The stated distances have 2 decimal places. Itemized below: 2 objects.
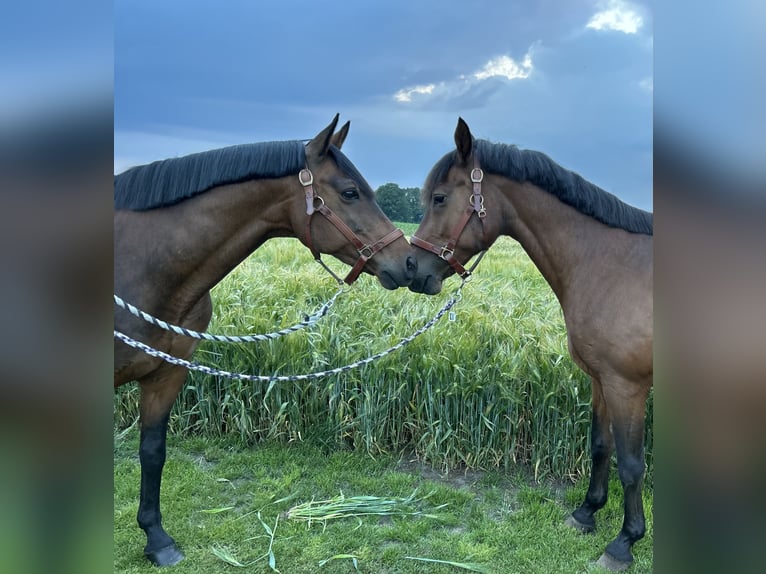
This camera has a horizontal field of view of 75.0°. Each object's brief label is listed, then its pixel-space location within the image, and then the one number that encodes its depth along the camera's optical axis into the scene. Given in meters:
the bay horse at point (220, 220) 2.60
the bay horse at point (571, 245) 2.86
